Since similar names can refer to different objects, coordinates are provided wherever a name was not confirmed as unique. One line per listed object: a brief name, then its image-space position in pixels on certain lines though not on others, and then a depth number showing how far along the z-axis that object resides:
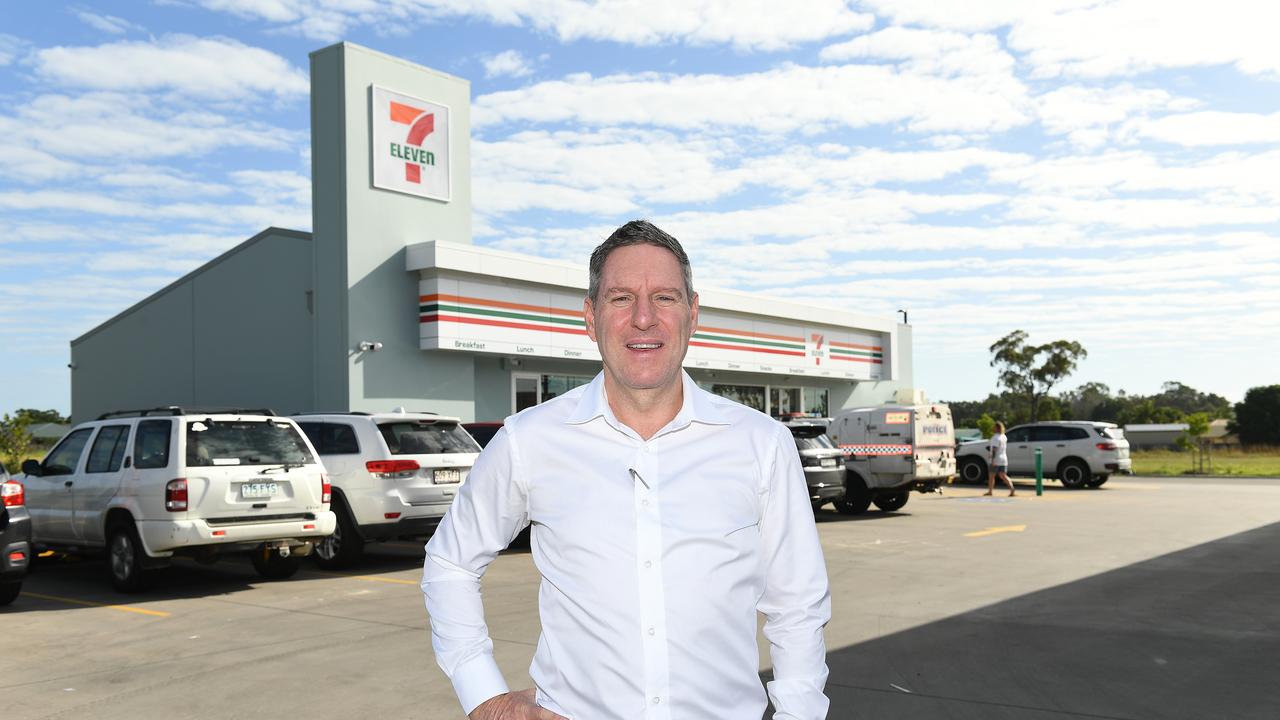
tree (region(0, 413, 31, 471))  32.97
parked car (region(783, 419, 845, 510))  18.55
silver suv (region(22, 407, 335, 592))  10.84
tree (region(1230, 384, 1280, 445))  64.00
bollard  25.59
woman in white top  25.59
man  2.26
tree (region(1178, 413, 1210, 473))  44.81
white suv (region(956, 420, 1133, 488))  28.45
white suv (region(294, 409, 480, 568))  12.84
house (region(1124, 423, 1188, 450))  76.25
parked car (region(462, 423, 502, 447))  16.20
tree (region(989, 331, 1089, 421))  69.19
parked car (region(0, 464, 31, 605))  10.10
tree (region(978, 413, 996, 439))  51.59
